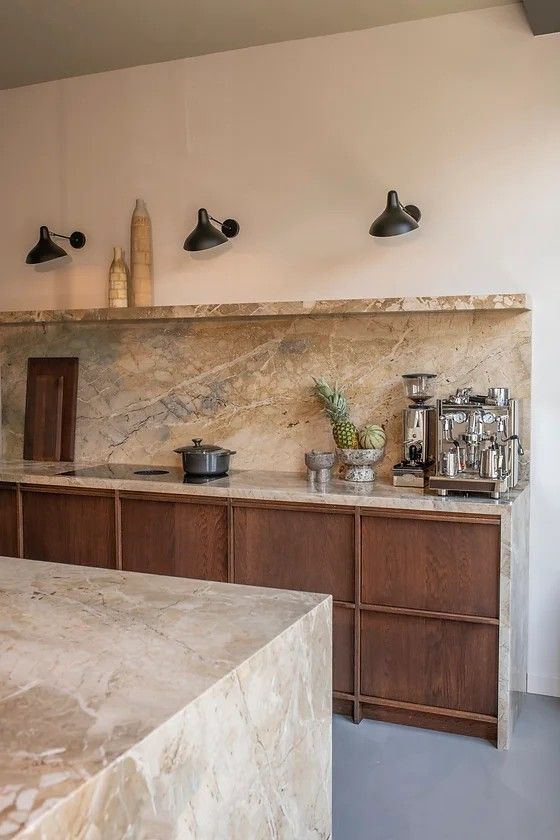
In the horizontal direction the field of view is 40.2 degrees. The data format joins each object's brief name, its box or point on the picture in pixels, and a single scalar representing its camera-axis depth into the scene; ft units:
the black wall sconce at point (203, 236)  11.76
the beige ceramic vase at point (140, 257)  12.93
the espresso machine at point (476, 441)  9.98
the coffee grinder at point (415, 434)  10.73
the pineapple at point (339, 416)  11.43
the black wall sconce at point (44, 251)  13.25
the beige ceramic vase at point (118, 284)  13.03
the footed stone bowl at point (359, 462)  11.06
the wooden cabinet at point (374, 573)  9.57
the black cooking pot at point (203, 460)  11.68
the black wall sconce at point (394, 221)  10.59
